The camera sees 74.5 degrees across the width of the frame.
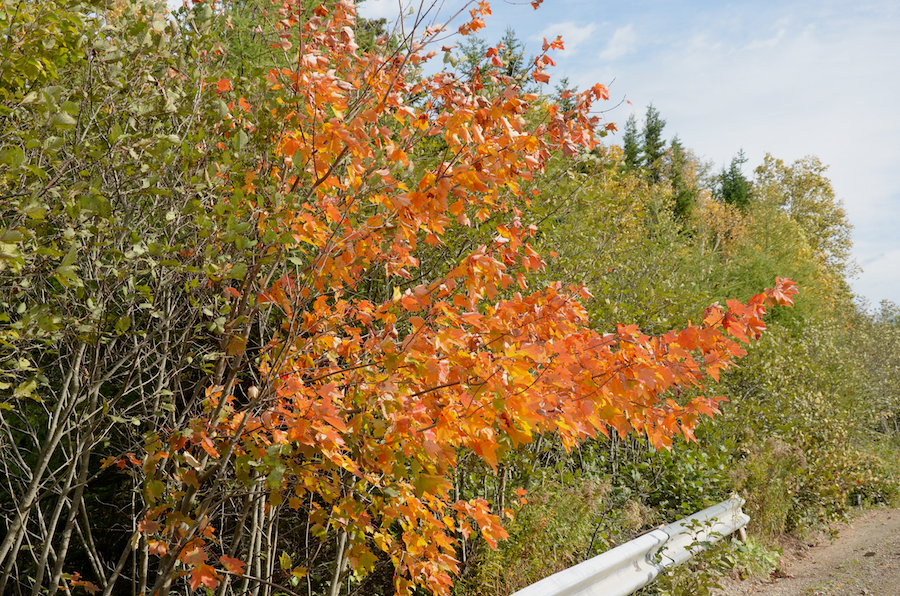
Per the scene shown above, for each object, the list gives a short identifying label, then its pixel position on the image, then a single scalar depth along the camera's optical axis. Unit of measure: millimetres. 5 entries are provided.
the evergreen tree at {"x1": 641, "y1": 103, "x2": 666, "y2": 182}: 33094
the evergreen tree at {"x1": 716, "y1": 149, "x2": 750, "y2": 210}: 34062
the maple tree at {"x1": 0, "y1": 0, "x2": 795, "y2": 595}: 2326
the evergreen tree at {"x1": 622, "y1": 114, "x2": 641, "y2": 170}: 28688
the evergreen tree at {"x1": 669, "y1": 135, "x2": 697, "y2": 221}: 26812
